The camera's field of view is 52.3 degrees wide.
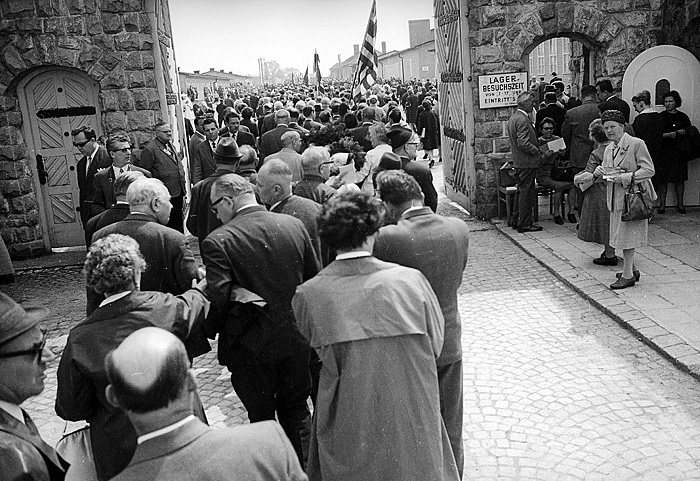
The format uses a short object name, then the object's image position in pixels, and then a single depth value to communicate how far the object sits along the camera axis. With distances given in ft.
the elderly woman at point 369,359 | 9.95
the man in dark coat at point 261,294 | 13.00
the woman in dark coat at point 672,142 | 33.45
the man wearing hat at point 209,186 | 20.67
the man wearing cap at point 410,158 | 21.25
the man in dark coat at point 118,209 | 17.28
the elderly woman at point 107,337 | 10.34
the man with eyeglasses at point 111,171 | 26.11
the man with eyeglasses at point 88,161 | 28.81
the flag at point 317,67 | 80.99
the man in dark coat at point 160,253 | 14.29
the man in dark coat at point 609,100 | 32.94
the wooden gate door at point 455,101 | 35.99
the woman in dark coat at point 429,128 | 60.49
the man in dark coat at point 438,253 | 12.57
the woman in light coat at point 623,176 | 22.97
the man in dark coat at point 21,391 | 6.56
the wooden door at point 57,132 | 35.37
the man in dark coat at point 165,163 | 31.22
